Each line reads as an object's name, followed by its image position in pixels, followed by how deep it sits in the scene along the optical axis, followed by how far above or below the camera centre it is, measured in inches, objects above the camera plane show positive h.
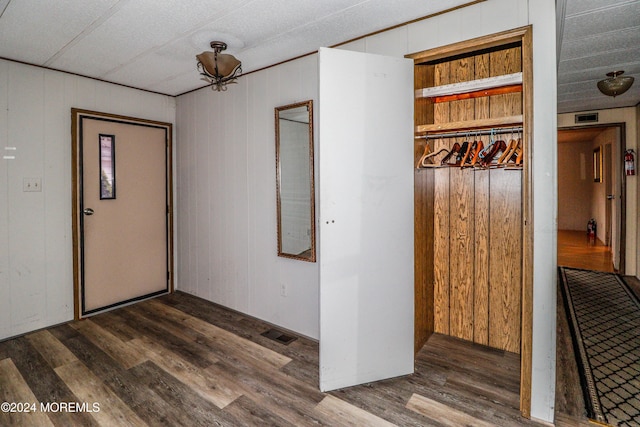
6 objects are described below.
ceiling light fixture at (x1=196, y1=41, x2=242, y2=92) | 94.5 +42.7
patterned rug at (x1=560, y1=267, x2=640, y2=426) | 78.4 -45.3
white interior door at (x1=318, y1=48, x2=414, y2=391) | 84.4 -1.3
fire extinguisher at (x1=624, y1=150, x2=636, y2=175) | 184.2 +23.7
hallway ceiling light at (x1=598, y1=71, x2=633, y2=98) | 123.2 +46.4
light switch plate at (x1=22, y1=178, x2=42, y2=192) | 119.6 +10.2
